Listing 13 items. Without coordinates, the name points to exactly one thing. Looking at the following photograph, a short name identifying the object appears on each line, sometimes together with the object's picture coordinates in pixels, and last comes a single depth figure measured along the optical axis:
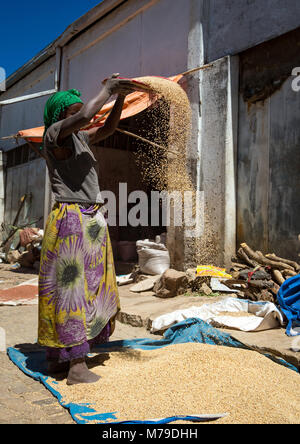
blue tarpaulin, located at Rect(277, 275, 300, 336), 3.31
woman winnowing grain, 2.41
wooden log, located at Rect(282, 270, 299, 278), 4.28
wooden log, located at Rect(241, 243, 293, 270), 4.53
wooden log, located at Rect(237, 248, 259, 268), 5.00
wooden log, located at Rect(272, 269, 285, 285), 4.32
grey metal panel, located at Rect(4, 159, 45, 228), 10.69
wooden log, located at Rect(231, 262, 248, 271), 5.10
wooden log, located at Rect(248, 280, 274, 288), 4.22
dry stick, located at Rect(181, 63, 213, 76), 5.71
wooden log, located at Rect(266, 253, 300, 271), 4.50
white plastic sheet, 3.39
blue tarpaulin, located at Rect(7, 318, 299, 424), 2.04
